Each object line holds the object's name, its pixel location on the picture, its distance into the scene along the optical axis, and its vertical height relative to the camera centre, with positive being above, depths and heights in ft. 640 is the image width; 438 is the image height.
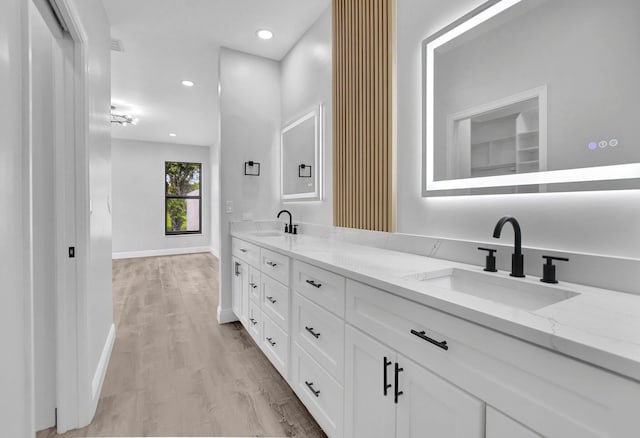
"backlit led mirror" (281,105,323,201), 8.77 +1.77
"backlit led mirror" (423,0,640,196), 3.23 +1.47
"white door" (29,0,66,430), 5.16 +0.39
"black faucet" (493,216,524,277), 3.72 -0.53
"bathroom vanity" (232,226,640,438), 1.94 -1.17
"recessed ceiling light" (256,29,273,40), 9.33 +5.49
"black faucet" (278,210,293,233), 9.73 -0.39
